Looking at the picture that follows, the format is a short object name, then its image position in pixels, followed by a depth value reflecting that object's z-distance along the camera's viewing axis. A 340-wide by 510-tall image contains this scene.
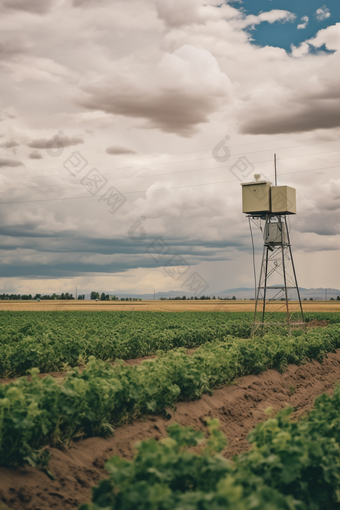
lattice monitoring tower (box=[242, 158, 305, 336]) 23.89
